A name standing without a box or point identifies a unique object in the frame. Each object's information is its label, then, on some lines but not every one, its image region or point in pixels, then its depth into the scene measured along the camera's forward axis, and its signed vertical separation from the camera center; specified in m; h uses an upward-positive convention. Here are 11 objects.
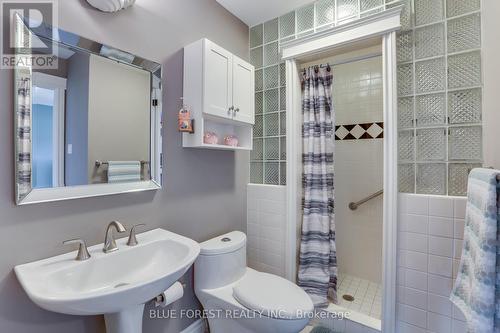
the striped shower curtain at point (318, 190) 1.86 -0.18
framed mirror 0.97 +0.22
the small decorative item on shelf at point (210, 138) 1.59 +0.19
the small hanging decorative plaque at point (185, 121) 1.45 +0.27
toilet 1.25 -0.74
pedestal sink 0.77 -0.43
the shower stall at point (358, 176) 2.26 -0.08
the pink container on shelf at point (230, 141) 1.77 +0.19
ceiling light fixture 1.12 +0.76
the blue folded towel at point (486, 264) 0.86 -0.35
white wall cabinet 1.47 +0.50
